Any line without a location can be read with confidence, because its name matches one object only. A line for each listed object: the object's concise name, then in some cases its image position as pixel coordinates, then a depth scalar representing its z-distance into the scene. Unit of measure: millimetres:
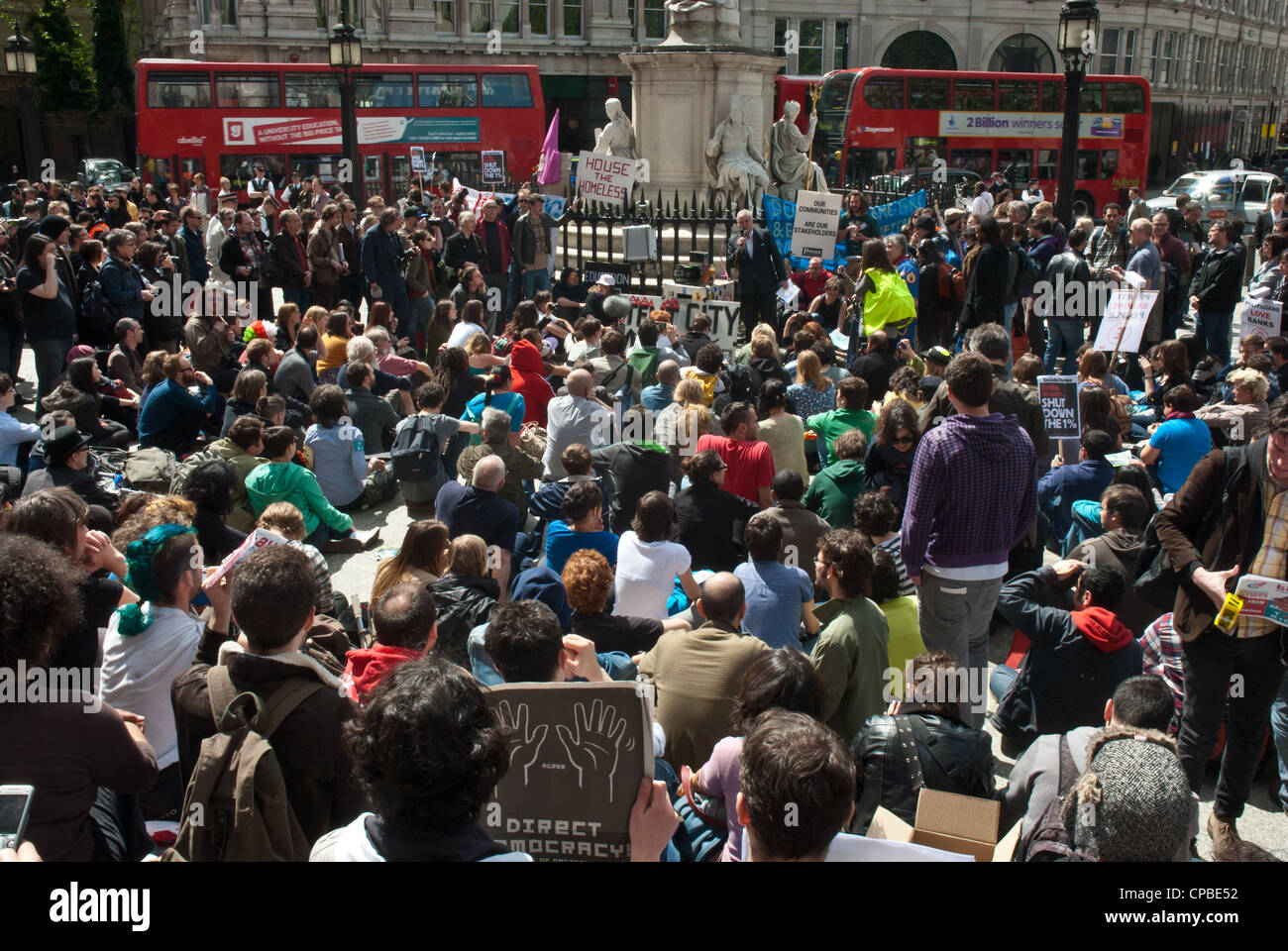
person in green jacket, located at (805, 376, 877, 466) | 7559
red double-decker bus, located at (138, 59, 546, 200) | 26656
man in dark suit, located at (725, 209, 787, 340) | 12492
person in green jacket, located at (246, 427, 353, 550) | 6820
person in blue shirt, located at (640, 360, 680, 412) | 8375
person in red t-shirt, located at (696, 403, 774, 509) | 6961
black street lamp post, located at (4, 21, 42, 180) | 18500
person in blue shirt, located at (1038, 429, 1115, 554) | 6793
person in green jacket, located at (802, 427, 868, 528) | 6773
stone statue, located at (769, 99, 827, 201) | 17359
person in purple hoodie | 4719
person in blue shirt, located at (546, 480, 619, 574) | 5820
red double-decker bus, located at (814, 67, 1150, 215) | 29422
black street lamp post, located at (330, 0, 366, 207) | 16953
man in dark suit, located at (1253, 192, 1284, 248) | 13758
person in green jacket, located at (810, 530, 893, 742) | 4441
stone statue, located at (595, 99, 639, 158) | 16578
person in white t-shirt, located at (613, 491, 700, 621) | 5523
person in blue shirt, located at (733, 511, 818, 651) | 5168
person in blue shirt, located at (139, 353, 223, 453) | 8453
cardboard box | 3230
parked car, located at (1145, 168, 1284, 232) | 26359
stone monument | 16266
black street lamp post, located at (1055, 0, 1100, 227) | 11953
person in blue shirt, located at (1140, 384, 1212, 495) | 6984
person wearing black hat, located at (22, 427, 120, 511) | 6430
